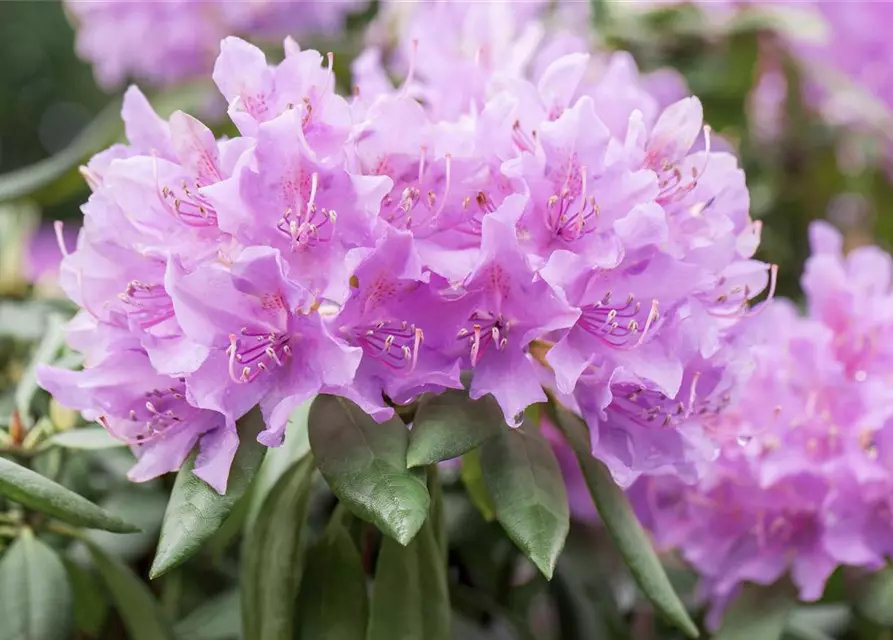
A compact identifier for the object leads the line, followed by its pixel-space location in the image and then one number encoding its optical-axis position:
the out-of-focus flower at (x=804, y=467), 0.72
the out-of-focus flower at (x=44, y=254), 0.88
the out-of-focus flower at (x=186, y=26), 1.08
